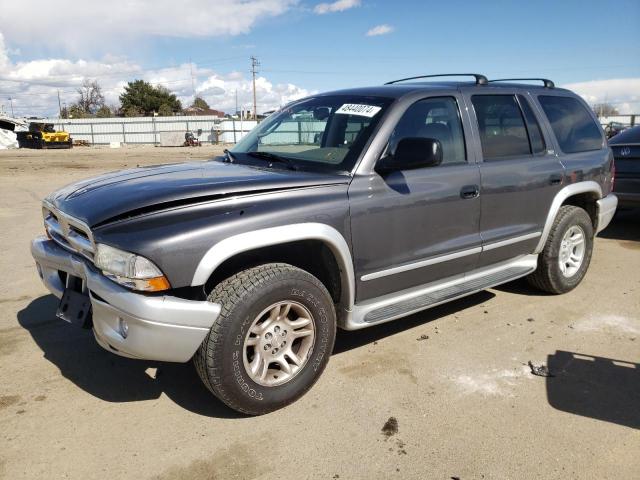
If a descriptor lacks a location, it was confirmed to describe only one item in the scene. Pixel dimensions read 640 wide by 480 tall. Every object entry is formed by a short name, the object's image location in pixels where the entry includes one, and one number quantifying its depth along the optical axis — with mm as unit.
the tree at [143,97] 69188
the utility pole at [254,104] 62697
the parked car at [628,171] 6684
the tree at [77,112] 74494
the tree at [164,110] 69438
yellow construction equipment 39897
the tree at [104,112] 73981
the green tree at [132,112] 68375
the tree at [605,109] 49000
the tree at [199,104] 91125
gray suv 2494
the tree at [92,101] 81875
